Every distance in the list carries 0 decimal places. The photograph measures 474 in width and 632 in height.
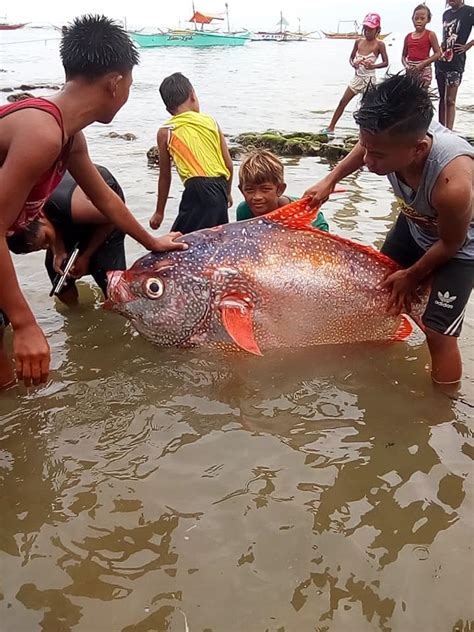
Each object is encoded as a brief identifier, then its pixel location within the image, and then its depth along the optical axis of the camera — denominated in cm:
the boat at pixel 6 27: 6868
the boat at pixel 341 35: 8144
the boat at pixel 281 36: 7419
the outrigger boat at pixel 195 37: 5032
